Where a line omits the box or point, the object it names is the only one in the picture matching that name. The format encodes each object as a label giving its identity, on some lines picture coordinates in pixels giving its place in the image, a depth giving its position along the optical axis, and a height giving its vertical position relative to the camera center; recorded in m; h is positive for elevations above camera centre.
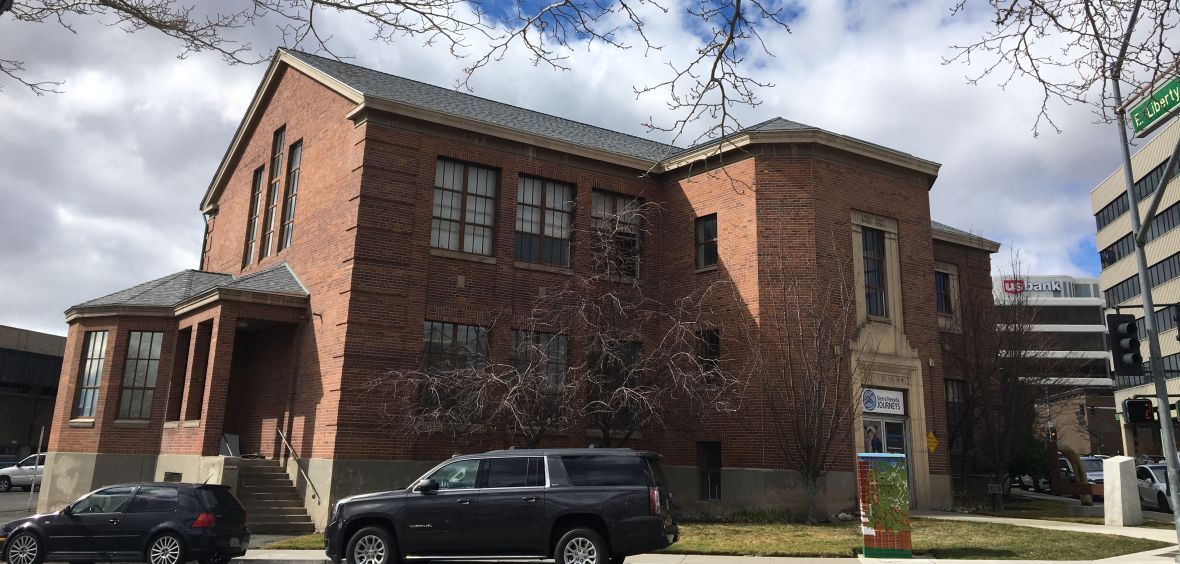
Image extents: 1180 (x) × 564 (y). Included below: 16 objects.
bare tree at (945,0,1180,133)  7.39 +3.85
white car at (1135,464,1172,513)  27.59 -0.21
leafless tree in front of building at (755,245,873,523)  20.49 +2.56
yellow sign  23.69 +0.85
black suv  12.34 -0.72
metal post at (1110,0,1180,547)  14.27 +2.04
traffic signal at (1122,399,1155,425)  15.67 +1.23
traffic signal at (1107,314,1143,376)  15.05 +2.34
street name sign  9.81 +4.31
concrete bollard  20.19 -0.32
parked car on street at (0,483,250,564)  13.95 -1.27
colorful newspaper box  14.51 -0.61
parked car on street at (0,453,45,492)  37.72 -1.24
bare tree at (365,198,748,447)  19.97 +2.32
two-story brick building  20.72 +4.65
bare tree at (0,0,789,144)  7.15 +3.93
